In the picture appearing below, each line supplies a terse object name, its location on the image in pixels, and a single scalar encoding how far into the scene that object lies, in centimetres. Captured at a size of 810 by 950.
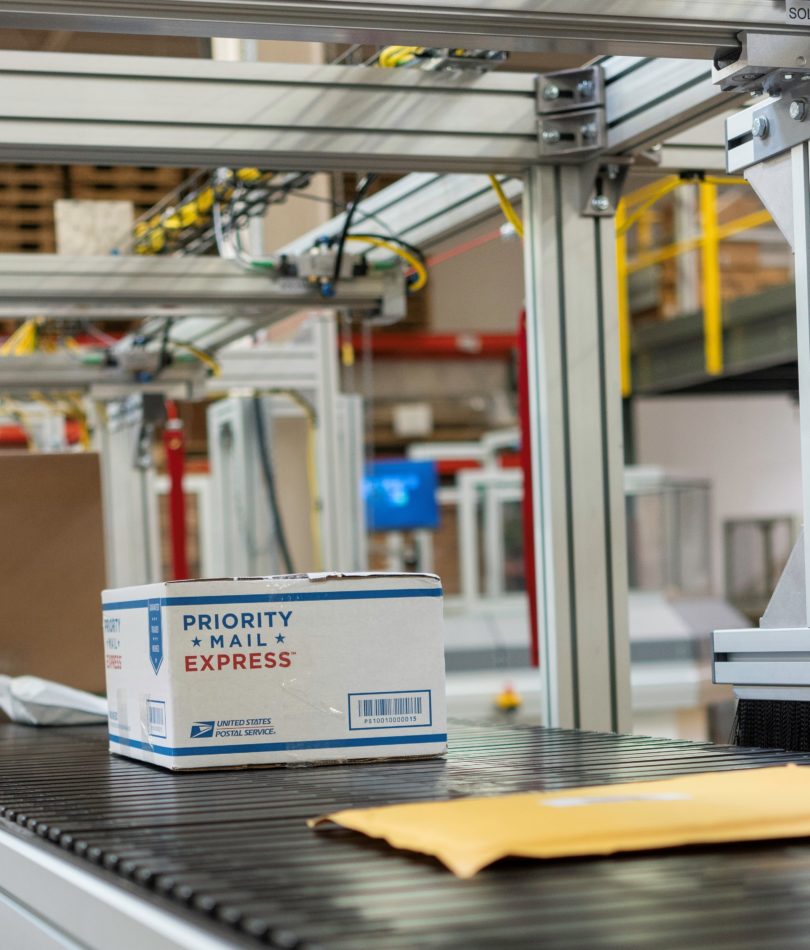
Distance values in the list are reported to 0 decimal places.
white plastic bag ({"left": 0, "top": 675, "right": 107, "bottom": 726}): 244
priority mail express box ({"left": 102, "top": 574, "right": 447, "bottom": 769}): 171
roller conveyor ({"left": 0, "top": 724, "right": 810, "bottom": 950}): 86
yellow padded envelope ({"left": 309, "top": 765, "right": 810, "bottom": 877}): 104
